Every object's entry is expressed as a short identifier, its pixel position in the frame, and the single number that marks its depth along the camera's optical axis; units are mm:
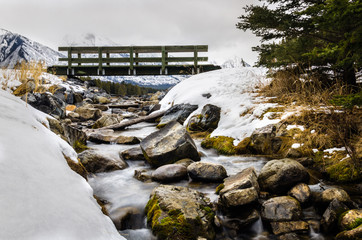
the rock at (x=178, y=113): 7191
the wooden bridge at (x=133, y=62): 15125
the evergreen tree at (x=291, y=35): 4630
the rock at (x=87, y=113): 9801
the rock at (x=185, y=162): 4010
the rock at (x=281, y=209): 2467
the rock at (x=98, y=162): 4000
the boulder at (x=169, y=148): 4250
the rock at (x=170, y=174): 3607
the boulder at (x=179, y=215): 2213
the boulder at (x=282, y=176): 2951
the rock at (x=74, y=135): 4338
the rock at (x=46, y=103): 5214
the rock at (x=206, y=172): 3524
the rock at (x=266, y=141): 4316
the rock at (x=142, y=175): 3788
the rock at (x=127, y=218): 2621
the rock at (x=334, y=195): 2540
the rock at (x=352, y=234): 2000
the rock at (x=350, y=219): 2151
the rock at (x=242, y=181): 2863
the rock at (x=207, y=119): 6105
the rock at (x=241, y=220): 2582
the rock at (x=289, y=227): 2393
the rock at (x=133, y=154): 4707
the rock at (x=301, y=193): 2738
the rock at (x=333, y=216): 2375
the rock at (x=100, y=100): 16078
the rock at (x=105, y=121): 8059
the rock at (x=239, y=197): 2686
